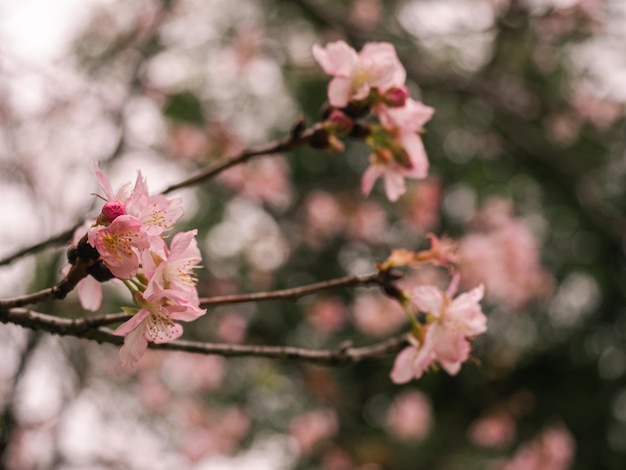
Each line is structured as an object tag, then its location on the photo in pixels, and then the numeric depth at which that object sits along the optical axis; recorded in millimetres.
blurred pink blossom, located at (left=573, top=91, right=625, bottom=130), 3936
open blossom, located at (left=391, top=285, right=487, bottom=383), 449
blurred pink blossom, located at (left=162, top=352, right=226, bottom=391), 3505
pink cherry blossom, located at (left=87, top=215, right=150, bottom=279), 393
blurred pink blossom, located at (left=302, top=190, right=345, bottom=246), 3471
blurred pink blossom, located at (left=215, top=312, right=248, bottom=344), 3034
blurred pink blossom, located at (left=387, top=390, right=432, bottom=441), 3417
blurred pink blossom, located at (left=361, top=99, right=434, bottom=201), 468
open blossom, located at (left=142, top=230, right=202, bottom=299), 403
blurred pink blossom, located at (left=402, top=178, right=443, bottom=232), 2856
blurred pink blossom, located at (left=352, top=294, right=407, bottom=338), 3283
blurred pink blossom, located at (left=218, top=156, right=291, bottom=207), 3275
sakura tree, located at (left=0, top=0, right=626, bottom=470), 450
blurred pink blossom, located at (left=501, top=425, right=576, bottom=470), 946
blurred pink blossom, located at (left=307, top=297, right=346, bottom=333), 3446
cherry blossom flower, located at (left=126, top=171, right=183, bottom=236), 403
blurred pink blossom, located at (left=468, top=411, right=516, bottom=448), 2995
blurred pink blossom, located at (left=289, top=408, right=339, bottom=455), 3040
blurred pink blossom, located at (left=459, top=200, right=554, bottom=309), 2538
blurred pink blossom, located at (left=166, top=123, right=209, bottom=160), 3119
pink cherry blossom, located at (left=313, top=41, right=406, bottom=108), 458
